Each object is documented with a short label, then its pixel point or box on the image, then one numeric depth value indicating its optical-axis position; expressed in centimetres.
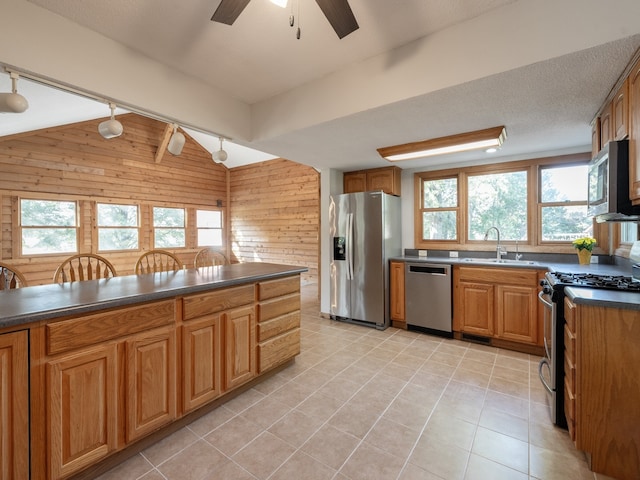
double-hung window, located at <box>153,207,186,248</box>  685
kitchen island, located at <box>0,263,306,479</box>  124
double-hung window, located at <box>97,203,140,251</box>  601
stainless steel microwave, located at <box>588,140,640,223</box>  175
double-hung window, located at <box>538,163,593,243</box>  323
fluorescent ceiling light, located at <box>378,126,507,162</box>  264
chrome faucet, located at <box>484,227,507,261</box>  346
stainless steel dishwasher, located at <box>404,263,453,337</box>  345
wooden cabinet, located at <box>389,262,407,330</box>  379
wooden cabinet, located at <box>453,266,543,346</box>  296
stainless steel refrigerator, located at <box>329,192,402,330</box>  379
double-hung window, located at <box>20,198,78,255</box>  514
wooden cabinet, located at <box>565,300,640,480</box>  144
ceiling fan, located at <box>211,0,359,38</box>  136
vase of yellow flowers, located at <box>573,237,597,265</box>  286
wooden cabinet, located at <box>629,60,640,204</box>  158
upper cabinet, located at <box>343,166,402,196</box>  409
